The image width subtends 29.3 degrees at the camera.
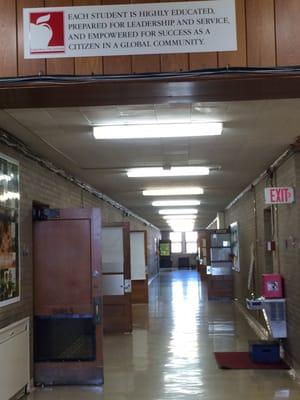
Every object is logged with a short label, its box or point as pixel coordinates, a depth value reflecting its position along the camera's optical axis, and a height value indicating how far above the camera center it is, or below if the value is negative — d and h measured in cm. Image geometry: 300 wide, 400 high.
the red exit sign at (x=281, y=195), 716 +61
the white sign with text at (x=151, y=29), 271 +104
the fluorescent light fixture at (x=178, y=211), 1876 +123
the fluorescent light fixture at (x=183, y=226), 3051 +120
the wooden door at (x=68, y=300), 686 -60
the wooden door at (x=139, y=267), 1584 -52
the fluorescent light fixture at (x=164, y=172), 898 +122
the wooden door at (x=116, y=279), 1048 -54
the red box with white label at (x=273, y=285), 793 -56
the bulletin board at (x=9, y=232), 575 +22
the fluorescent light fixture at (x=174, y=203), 1547 +123
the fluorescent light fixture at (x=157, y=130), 600 +126
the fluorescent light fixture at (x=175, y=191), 1205 +121
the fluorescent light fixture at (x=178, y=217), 2276 +123
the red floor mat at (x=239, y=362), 754 -158
